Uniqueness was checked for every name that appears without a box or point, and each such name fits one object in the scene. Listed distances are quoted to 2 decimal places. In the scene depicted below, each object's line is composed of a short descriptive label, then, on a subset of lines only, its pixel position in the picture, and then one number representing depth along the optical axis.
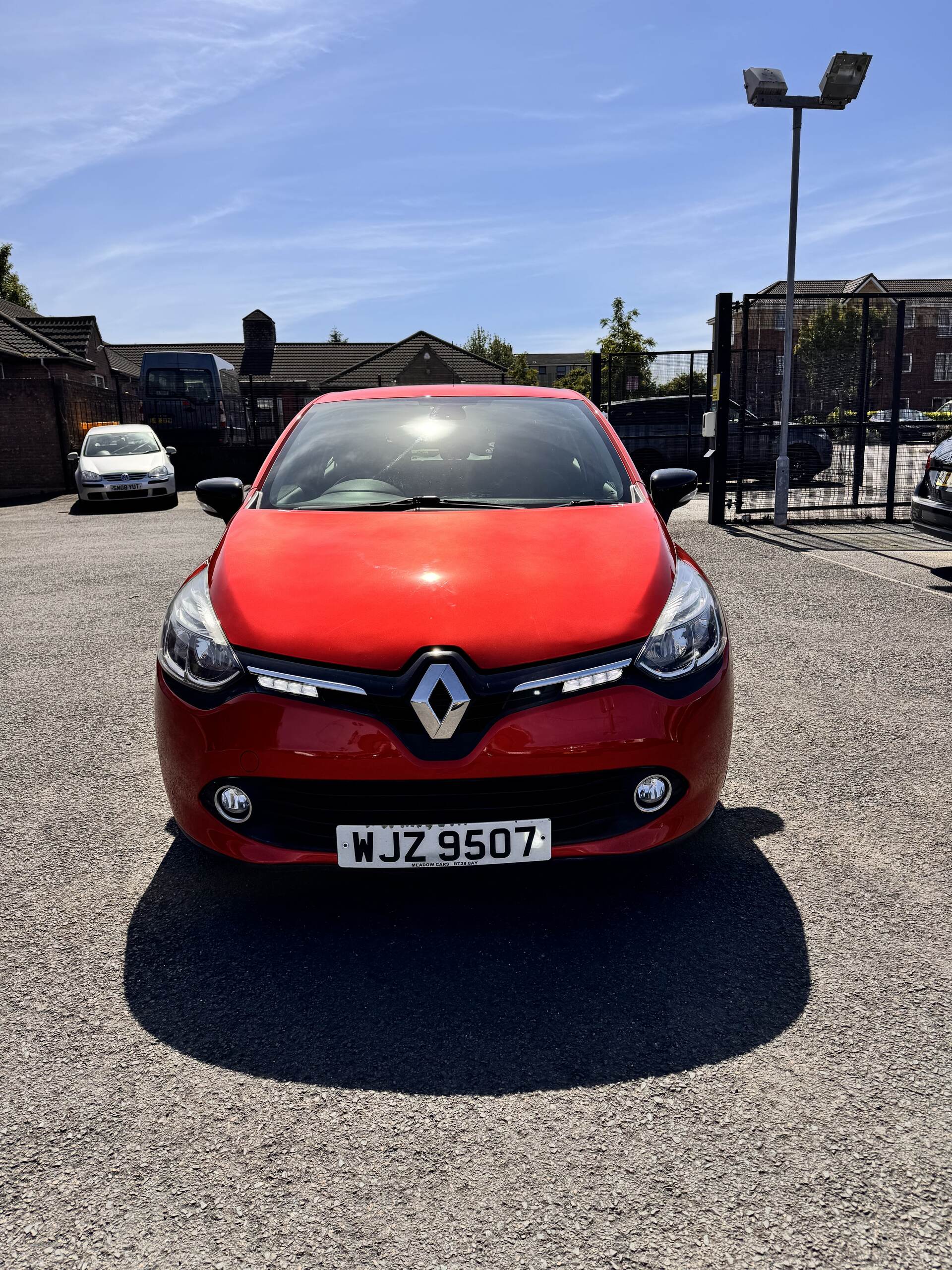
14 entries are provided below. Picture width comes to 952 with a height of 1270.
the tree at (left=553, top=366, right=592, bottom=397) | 52.44
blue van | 26.33
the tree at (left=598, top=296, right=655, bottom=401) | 43.91
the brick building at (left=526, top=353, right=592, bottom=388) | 130.46
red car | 2.59
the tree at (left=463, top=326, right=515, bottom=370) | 82.00
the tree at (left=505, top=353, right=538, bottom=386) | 69.19
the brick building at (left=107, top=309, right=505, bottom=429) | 52.06
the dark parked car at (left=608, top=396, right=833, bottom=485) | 18.94
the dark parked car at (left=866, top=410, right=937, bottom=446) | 12.66
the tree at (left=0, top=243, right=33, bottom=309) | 54.72
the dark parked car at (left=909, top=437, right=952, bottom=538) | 8.92
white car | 18.16
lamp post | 12.01
